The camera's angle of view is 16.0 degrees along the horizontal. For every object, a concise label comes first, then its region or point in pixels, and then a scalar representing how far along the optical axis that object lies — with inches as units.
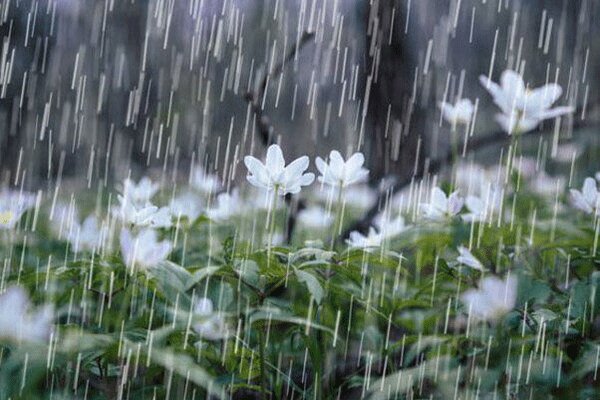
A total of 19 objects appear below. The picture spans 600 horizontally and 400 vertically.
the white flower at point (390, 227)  42.4
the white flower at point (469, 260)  40.3
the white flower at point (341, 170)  43.6
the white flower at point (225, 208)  47.6
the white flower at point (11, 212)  43.1
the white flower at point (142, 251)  38.7
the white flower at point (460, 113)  50.0
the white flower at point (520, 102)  43.8
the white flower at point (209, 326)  38.9
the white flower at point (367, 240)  44.4
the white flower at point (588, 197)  42.6
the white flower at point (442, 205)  43.2
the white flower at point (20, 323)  37.5
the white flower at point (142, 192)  49.3
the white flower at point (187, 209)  46.1
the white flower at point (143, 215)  41.3
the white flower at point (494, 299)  39.3
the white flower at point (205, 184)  59.1
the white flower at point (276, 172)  41.9
